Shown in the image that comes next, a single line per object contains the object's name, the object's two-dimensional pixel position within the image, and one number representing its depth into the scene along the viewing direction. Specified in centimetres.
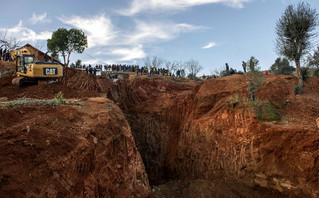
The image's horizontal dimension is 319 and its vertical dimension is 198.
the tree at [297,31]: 1490
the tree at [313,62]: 1876
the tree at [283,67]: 4366
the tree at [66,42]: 3241
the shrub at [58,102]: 876
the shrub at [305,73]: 1565
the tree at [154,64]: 5219
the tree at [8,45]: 1690
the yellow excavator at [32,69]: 1541
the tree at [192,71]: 4758
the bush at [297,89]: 1368
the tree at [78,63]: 4705
